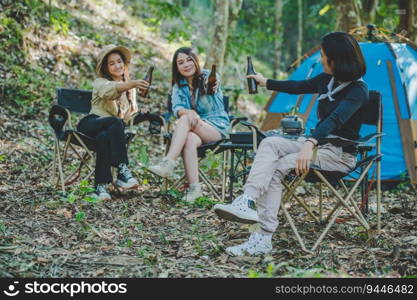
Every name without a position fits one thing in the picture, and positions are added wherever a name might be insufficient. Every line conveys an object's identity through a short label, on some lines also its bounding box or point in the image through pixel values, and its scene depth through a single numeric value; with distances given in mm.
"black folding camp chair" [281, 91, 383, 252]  3117
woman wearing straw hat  4324
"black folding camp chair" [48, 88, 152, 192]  4406
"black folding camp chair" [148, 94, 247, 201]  4488
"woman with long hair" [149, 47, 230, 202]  4340
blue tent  5500
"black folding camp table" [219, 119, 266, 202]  4148
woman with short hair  3002
